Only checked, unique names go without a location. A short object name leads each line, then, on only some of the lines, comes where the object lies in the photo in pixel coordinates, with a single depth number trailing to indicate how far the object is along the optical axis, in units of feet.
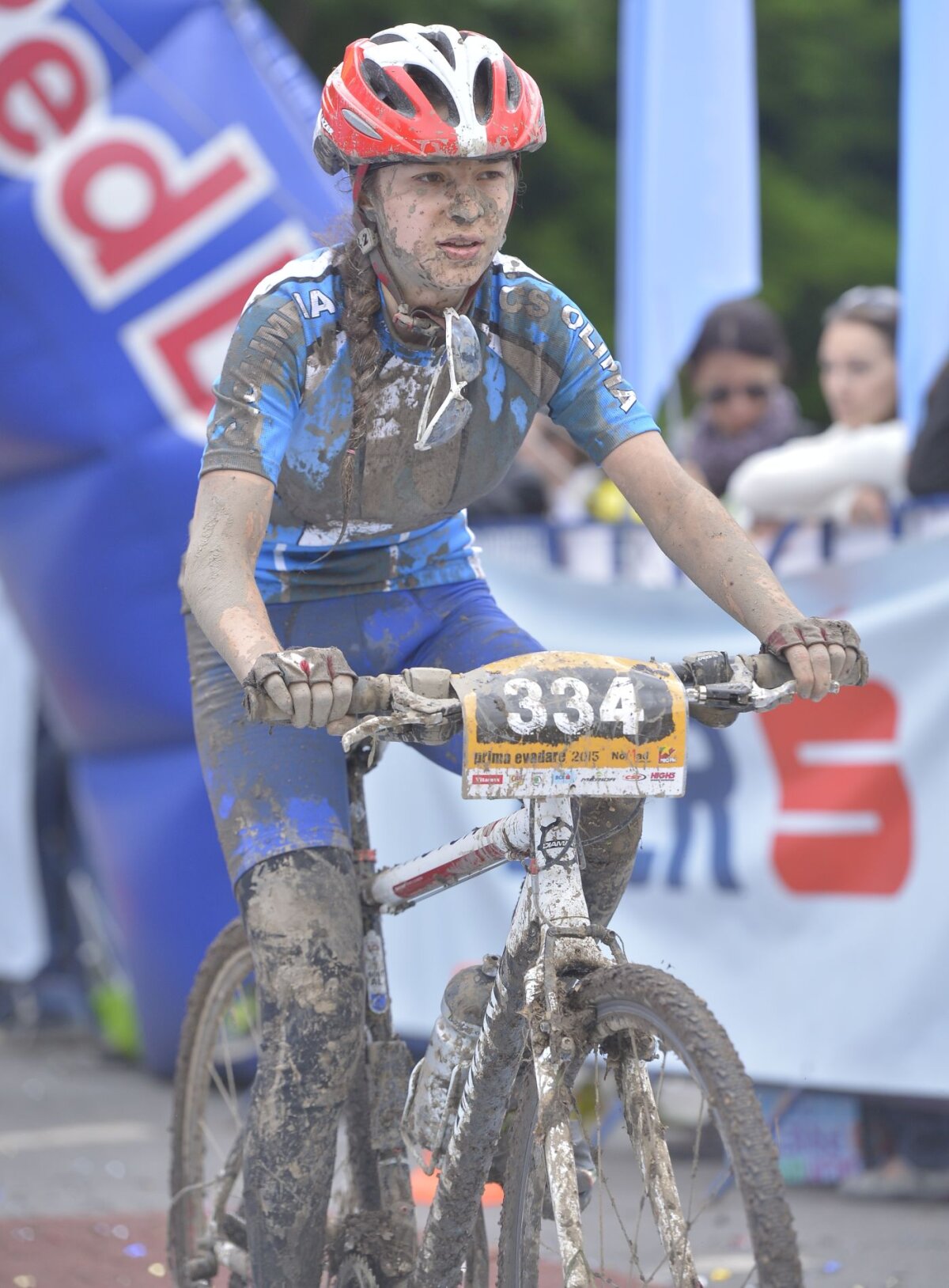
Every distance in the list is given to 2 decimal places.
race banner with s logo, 35.22
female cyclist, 20.75
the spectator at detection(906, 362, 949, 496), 36.58
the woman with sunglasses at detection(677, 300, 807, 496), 46.39
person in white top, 38.96
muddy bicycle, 18.24
